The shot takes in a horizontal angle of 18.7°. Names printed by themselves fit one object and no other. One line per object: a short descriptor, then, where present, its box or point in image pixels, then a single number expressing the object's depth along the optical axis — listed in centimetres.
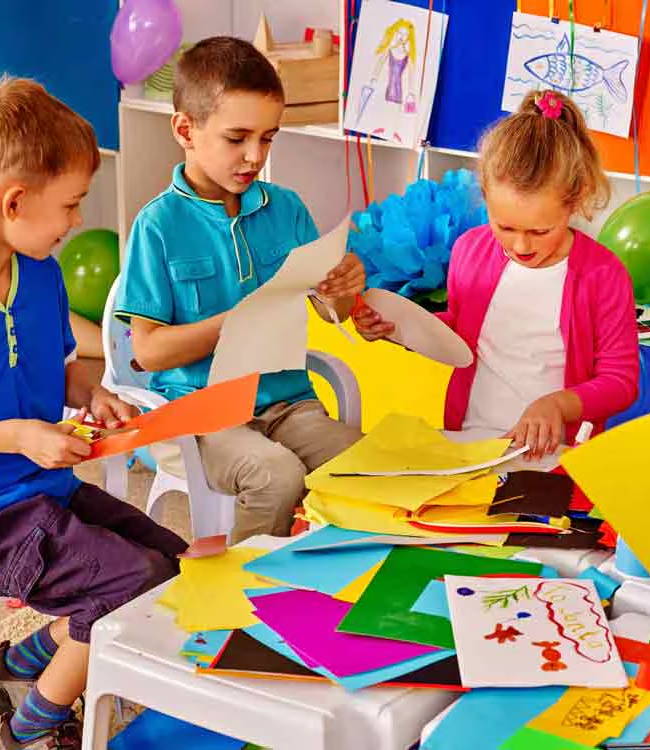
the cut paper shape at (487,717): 171
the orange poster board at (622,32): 360
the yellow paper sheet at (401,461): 260
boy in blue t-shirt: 277
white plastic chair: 310
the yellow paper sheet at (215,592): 209
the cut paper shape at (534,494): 257
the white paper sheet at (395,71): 389
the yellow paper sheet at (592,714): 172
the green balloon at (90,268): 472
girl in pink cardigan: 296
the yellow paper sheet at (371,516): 245
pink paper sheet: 192
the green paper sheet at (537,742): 165
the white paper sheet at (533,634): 187
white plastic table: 180
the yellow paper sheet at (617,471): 191
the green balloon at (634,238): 357
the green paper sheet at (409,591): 201
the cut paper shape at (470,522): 247
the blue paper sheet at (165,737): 222
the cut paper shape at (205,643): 199
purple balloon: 435
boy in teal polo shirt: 307
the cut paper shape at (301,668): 186
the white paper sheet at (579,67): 362
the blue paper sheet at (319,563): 223
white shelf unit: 419
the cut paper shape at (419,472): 265
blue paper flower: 369
